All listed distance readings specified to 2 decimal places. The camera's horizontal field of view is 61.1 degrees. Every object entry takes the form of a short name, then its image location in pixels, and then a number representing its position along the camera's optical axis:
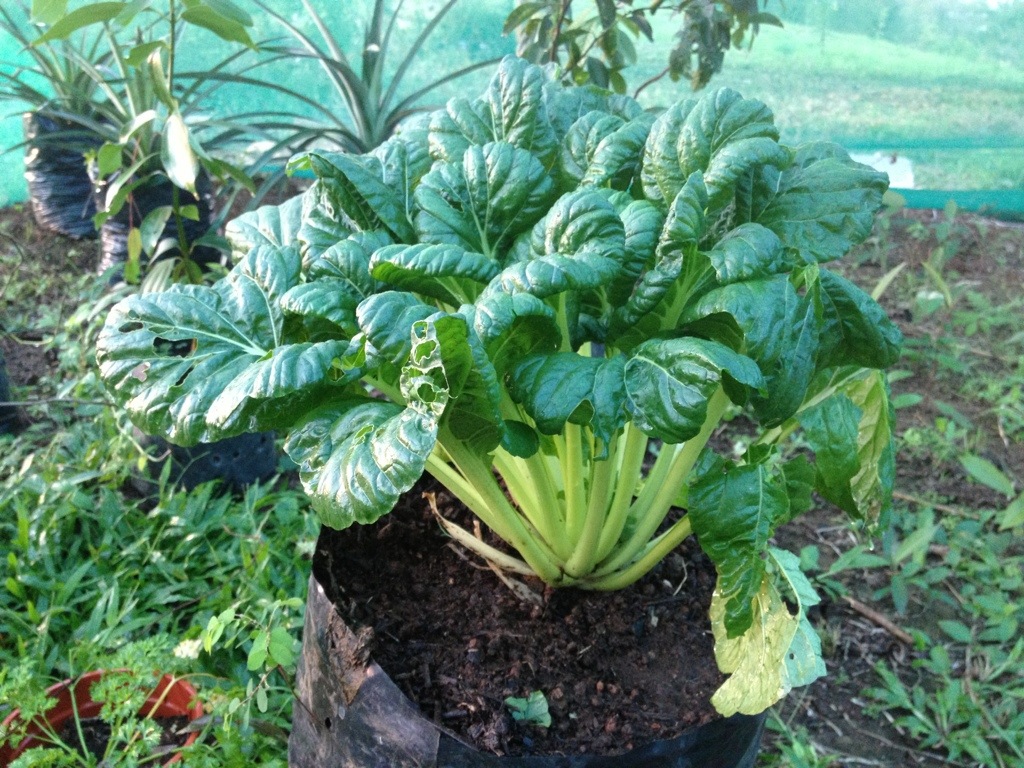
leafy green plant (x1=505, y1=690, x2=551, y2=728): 1.11
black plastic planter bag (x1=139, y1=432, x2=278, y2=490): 2.13
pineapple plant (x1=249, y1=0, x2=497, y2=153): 2.88
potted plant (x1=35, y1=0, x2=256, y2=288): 1.71
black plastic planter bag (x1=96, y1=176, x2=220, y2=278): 2.49
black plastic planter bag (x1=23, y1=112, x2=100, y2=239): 3.38
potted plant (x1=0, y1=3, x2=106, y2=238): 3.12
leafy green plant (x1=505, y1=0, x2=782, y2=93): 2.44
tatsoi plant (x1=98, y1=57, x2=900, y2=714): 0.93
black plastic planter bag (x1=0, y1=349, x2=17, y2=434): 2.30
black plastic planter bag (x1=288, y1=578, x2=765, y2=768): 1.03
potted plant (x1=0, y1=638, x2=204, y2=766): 1.32
